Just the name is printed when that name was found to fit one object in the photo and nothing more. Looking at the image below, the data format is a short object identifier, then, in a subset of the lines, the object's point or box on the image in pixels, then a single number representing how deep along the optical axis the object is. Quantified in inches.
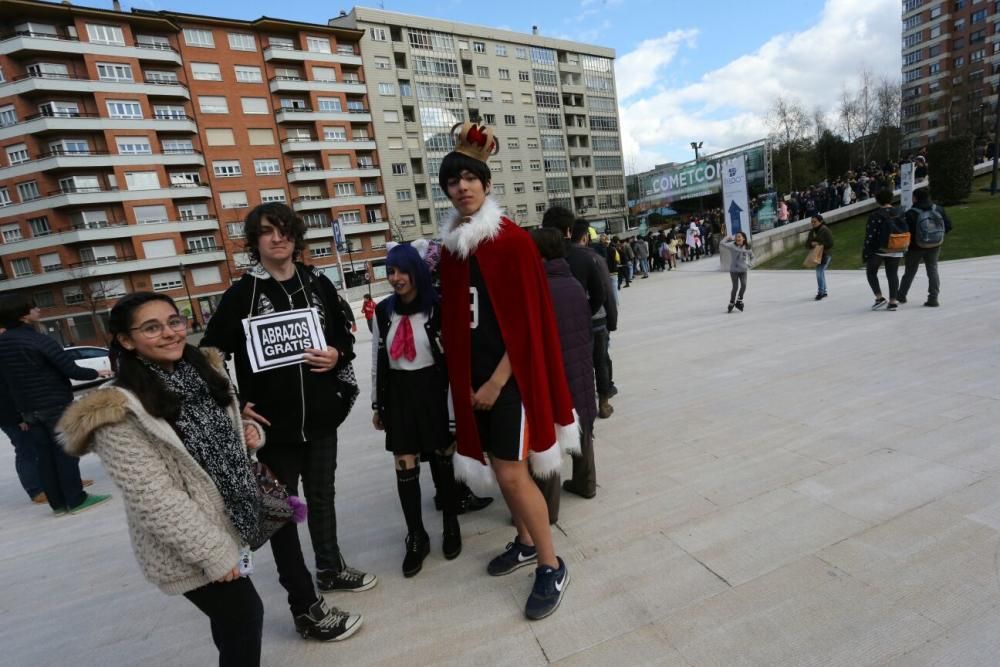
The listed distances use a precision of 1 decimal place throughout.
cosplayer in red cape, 82.3
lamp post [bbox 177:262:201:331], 1393.9
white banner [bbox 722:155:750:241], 611.2
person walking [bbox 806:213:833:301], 350.6
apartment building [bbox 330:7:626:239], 1791.3
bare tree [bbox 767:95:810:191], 1977.1
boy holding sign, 87.4
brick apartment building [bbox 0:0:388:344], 1304.1
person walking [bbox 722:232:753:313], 344.5
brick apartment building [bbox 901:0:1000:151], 2064.5
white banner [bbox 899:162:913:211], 469.8
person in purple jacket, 114.2
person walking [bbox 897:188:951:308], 268.8
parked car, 561.6
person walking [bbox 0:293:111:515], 156.2
